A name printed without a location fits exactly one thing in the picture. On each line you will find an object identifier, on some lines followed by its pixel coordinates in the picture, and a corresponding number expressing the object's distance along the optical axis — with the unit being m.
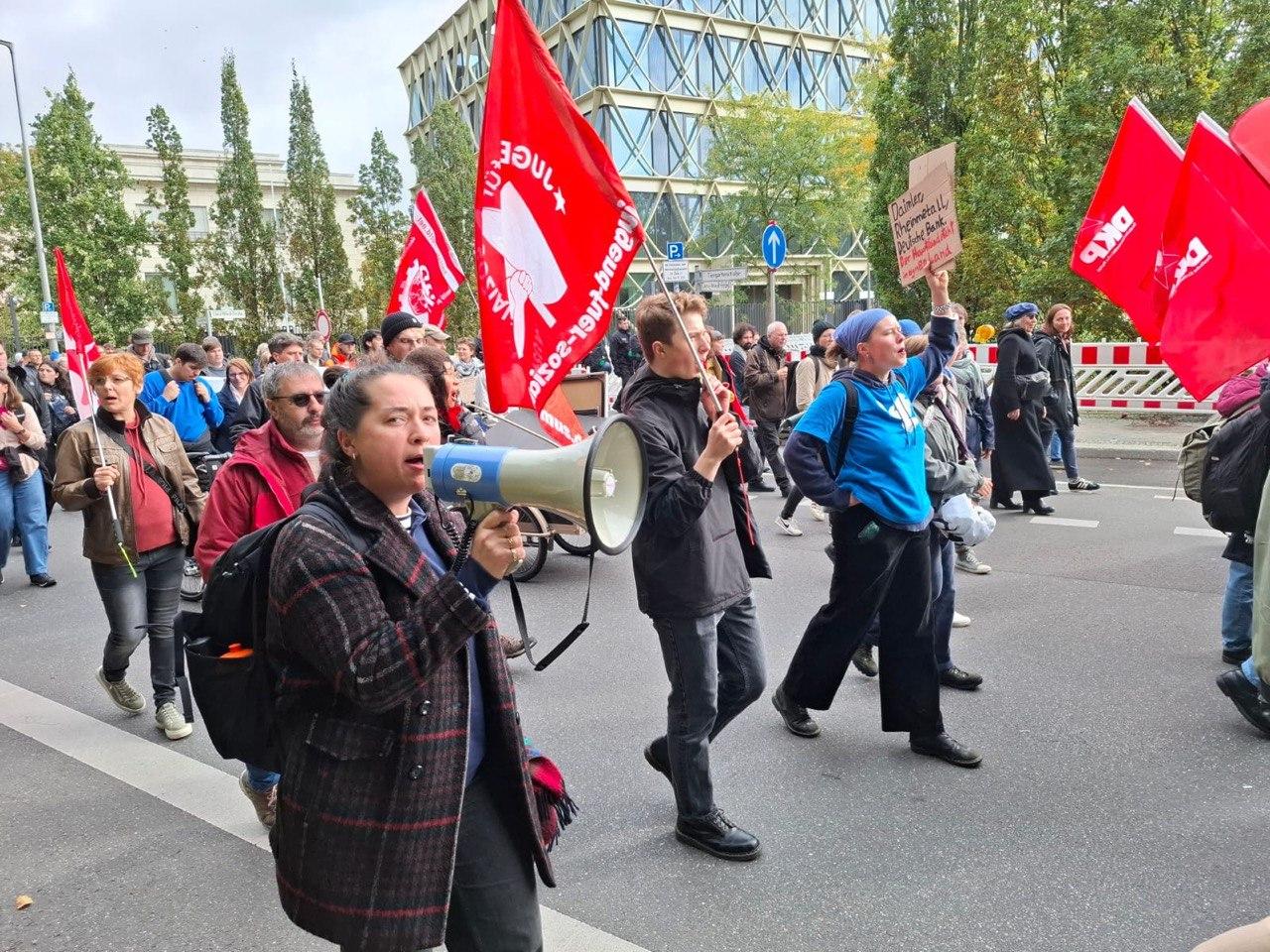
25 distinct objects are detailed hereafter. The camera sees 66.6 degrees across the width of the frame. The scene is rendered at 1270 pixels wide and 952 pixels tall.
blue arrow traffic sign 13.41
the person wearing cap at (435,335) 6.88
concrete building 59.29
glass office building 44.47
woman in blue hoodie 3.73
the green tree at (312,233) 37.56
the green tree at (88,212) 25.36
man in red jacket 3.07
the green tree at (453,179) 36.09
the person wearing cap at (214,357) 10.45
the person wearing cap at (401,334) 5.09
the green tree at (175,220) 30.88
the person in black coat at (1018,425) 8.44
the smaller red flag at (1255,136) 2.86
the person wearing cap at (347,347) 11.93
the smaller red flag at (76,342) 5.12
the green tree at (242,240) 35.97
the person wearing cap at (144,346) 11.60
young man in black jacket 2.97
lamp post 23.41
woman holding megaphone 1.67
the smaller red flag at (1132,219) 4.20
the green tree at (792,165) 36.53
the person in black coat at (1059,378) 9.38
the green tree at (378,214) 38.75
